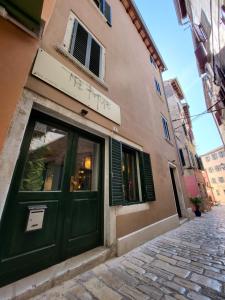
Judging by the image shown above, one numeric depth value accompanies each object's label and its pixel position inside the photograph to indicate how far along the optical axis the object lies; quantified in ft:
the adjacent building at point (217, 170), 100.29
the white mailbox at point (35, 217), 6.18
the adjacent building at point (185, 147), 37.63
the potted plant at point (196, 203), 28.89
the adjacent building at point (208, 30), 18.47
